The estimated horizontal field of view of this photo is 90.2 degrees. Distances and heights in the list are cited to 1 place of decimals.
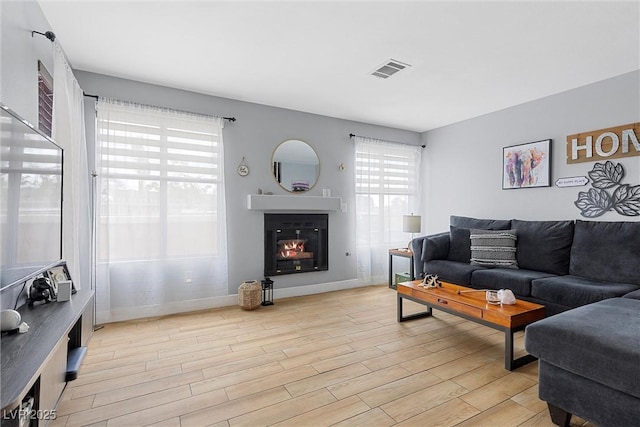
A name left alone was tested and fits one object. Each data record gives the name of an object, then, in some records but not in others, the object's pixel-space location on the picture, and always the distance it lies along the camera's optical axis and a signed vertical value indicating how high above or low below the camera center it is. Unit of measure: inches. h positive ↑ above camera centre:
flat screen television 52.9 +2.7
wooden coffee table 88.1 -29.6
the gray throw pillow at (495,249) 138.8 -16.0
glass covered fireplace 159.3 -15.6
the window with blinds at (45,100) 84.6 +31.5
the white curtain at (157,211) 123.2 +1.0
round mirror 161.3 +24.8
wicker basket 138.4 -36.1
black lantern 149.4 -36.7
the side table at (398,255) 171.9 -23.7
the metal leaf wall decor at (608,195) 119.0 +6.9
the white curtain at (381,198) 184.5 +9.4
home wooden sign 118.8 +27.2
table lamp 181.8 -6.3
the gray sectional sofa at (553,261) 107.4 -19.9
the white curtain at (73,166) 93.7 +15.6
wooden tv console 38.2 -20.1
